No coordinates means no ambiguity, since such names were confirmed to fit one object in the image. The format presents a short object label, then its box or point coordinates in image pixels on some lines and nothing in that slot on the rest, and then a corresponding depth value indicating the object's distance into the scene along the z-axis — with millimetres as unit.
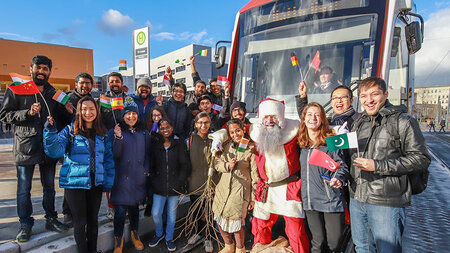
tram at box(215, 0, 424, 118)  3816
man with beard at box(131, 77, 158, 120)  4227
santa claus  2799
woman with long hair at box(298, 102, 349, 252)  2539
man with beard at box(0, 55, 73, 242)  2883
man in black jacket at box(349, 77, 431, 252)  2039
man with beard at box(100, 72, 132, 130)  3686
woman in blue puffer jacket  2717
